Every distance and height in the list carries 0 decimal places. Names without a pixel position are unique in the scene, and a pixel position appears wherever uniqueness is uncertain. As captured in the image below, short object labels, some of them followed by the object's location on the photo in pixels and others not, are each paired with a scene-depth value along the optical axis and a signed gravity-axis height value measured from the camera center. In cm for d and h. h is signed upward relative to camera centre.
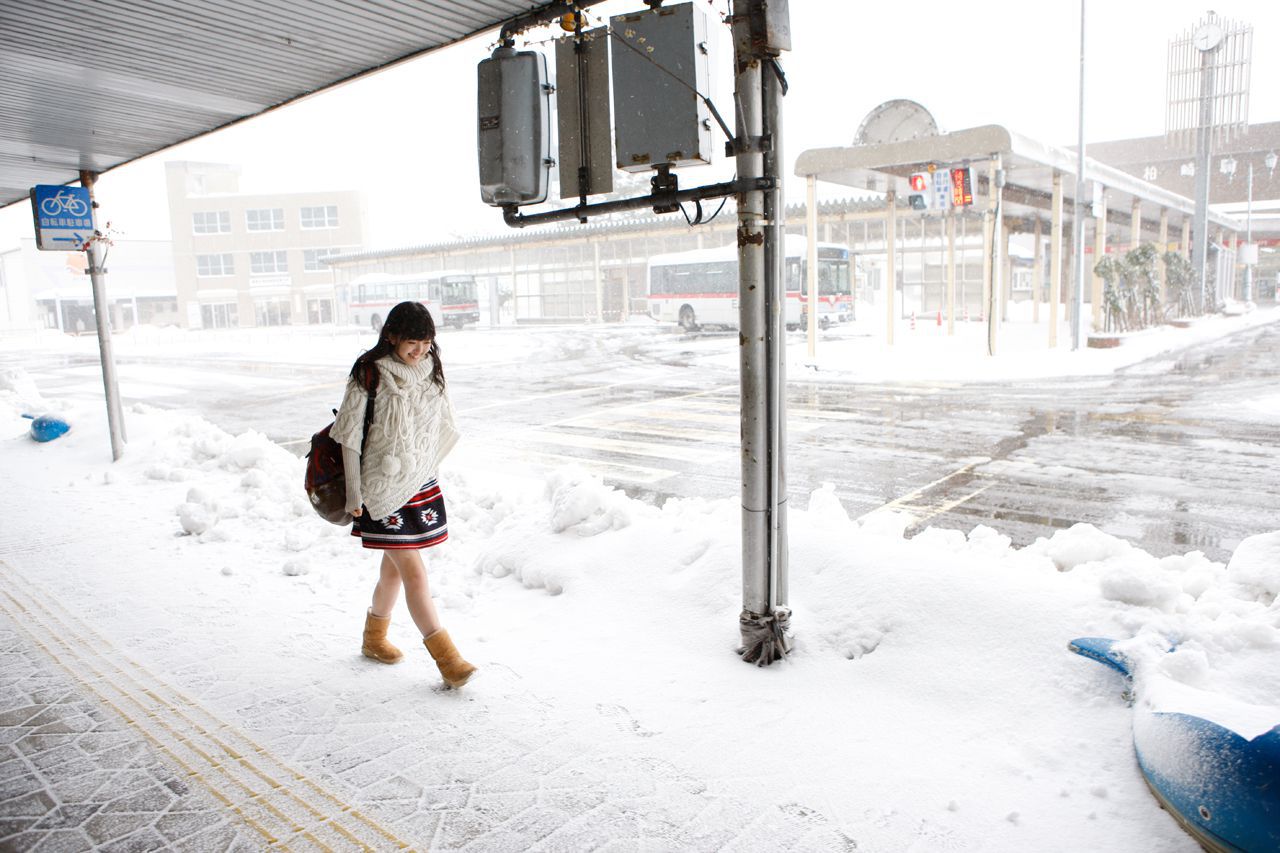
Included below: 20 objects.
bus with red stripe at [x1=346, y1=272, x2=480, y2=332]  4669 +229
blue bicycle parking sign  931 +141
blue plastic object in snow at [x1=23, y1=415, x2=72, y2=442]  1066 -101
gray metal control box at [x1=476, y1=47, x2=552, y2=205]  405 +100
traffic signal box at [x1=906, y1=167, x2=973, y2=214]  1806 +278
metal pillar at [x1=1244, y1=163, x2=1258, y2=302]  4522 +282
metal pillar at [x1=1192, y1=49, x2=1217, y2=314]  3156 +564
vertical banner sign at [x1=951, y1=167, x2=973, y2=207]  1802 +279
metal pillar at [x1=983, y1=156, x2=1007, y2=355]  1769 +136
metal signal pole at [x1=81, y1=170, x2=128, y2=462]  932 -2
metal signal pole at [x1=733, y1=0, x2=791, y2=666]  370 -8
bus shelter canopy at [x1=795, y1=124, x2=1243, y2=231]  1689 +345
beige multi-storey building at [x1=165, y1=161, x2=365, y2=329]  6906 +731
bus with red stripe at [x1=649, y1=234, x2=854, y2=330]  3331 +165
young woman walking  376 -54
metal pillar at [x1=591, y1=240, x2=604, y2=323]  4416 +250
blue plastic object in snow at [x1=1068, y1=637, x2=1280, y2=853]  237 -138
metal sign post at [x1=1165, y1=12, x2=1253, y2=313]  3141 +1228
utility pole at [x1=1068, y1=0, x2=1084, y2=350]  1958 +174
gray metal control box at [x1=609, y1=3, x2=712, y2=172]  354 +101
